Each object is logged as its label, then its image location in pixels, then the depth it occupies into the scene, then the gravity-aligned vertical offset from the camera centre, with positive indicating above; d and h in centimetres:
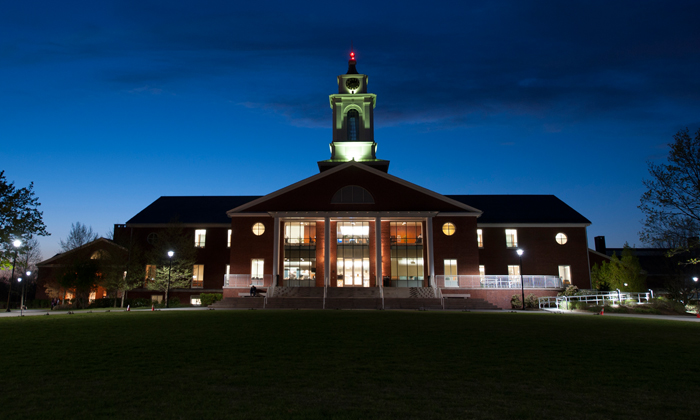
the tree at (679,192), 2261 +409
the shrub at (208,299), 3612 -128
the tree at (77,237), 5109 +494
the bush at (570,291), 3576 -99
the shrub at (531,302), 3366 -162
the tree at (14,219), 2480 +337
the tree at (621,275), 4016 +24
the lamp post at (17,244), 2435 +204
